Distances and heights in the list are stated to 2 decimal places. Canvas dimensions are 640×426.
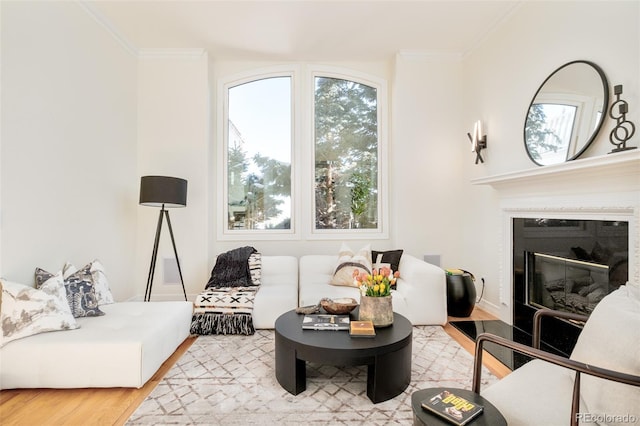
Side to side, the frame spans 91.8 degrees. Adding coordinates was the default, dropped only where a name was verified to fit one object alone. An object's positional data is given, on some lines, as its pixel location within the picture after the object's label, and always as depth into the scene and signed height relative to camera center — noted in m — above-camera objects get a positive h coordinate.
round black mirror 2.26 +0.82
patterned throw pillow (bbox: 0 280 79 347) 2.01 -0.66
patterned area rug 1.75 -1.14
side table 1.11 -0.75
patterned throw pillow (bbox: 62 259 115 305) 2.72 -0.58
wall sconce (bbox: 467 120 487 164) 3.66 +0.88
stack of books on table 2.16 -0.77
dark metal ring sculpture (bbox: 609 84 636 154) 2.00 +0.58
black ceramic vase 3.38 -0.88
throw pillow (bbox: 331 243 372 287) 3.39 -0.58
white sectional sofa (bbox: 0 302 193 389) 1.95 -0.92
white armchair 1.09 -0.65
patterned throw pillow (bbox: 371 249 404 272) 3.69 -0.52
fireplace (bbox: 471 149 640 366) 2.00 -0.14
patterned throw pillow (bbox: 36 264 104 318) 2.45 -0.65
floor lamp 3.37 +0.25
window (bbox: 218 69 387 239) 4.40 +0.86
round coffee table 1.87 -0.87
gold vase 2.20 -0.68
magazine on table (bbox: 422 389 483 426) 1.12 -0.73
